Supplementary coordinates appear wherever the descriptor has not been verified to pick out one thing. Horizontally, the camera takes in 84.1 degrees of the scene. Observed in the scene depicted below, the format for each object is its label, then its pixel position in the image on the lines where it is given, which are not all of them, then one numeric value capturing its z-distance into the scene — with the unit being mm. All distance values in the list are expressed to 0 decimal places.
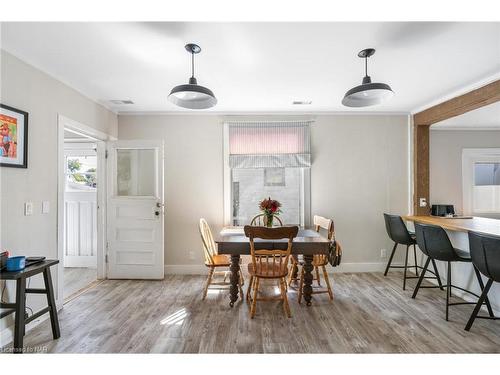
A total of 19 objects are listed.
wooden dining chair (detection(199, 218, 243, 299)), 3189
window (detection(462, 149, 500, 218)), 4867
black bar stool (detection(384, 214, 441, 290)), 3482
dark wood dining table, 2863
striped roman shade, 4164
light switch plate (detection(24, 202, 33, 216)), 2461
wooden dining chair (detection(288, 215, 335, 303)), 3062
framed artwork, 2240
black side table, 1980
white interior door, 3861
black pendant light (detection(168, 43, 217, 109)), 2309
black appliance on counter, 4059
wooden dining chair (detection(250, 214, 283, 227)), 3973
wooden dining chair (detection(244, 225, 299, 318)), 2621
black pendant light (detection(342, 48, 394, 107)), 2295
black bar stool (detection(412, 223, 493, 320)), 2693
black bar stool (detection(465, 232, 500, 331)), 2135
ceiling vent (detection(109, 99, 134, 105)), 3683
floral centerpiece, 3216
